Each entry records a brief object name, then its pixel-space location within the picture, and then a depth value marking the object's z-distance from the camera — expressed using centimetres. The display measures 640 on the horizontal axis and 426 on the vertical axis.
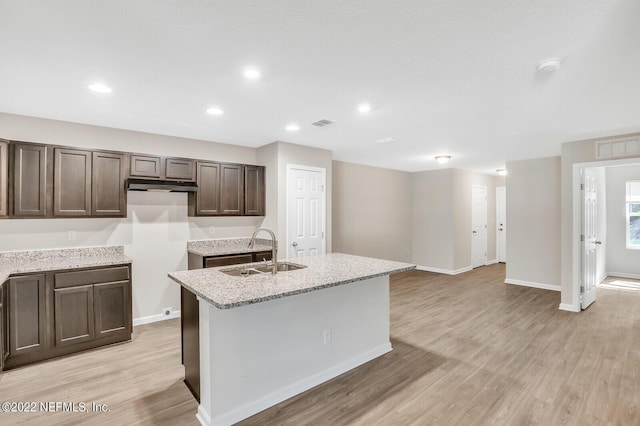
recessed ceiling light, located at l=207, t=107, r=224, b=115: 324
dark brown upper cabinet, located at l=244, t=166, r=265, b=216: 471
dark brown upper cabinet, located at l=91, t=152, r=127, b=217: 362
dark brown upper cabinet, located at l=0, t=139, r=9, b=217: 308
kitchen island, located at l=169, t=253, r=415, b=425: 213
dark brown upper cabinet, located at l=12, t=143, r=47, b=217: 320
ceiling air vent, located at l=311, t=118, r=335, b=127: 361
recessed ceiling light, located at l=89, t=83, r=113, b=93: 263
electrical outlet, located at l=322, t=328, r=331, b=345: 275
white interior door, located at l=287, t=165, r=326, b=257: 468
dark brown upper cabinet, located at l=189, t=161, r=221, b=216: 430
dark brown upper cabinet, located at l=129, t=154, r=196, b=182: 389
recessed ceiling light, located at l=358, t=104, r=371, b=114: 310
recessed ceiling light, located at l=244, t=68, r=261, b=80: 235
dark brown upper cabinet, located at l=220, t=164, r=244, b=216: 452
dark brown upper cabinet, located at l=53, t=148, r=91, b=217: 339
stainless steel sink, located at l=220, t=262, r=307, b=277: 285
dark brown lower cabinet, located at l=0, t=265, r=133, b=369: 295
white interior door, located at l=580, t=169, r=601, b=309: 458
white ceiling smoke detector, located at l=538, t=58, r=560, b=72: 215
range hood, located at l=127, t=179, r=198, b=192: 375
